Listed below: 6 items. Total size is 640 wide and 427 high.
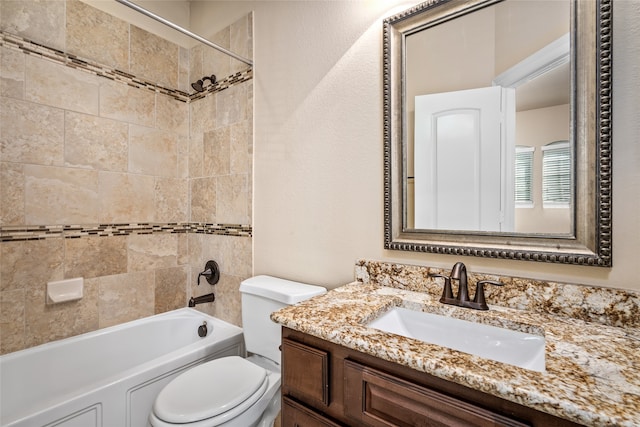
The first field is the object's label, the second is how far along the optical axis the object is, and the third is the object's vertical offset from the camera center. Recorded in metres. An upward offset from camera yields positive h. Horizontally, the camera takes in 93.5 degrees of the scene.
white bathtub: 1.19 -0.78
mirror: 0.87 +0.28
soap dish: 1.60 -0.43
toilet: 1.08 -0.71
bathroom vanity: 0.54 -0.33
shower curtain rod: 1.32 +0.92
